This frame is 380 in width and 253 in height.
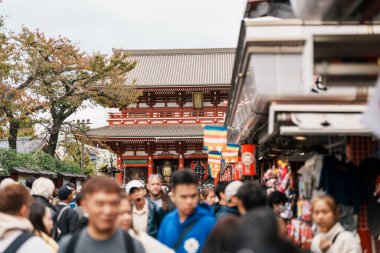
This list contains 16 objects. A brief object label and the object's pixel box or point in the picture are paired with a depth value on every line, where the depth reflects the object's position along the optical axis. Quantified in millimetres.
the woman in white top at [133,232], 3926
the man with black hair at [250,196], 4246
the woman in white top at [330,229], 4805
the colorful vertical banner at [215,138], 13531
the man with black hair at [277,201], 7746
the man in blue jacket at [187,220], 4500
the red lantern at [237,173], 13630
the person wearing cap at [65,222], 7102
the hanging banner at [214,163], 18578
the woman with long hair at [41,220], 4820
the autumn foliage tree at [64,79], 22000
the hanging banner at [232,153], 13375
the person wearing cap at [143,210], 6273
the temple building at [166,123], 33000
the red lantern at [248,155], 10320
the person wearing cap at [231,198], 5738
